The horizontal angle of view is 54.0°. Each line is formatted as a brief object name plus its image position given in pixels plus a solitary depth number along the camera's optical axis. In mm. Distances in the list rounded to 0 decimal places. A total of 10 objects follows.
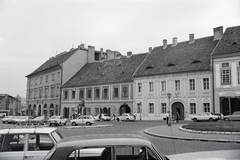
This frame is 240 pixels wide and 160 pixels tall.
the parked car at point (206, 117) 30600
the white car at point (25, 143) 6601
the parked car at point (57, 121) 32469
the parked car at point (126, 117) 38562
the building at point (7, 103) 82262
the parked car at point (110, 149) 4574
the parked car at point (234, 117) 28816
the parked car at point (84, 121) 31906
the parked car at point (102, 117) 42938
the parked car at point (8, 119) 43000
